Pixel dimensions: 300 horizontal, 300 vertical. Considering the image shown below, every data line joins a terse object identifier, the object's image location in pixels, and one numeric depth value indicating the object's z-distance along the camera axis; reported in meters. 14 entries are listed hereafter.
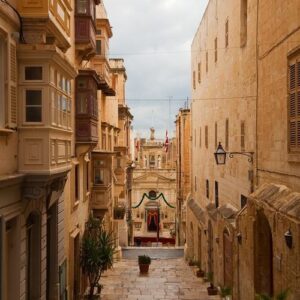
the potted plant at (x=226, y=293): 17.19
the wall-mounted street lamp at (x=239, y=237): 15.29
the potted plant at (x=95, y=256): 18.97
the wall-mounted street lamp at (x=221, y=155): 15.55
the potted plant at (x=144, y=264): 25.72
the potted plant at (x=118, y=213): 33.00
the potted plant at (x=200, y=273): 25.00
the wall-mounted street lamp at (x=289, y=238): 10.18
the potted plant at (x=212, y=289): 20.64
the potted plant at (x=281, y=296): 9.91
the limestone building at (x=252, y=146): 11.33
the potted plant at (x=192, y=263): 27.91
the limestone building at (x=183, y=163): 44.91
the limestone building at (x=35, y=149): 9.73
